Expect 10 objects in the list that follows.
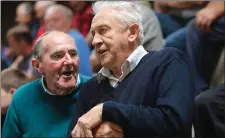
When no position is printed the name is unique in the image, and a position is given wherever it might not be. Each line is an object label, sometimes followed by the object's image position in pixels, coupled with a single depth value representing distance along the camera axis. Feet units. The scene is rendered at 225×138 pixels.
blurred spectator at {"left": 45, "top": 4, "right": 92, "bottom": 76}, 11.30
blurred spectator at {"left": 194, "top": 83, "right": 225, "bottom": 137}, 10.68
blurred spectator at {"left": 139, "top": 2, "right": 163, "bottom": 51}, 10.74
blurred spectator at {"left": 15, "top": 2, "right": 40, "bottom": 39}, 11.81
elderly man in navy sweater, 9.78
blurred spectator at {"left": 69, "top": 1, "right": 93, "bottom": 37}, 11.04
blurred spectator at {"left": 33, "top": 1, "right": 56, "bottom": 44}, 11.85
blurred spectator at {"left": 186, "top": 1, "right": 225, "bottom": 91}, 11.22
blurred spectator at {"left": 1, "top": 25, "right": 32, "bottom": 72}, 11.70
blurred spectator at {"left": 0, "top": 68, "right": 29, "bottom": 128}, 11.35
